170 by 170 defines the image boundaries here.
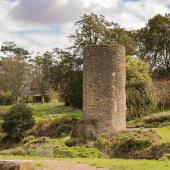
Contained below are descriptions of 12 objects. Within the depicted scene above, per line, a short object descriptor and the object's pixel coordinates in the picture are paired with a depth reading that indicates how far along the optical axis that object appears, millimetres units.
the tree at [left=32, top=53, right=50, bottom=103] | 76062
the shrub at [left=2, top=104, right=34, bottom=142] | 40656
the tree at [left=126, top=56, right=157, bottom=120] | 41488
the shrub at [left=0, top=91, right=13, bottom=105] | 69875
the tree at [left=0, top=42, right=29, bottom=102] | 71625
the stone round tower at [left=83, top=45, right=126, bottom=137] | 28484
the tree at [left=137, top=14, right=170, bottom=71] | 66000
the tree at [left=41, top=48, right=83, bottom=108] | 49531
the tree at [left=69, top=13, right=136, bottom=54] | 50219
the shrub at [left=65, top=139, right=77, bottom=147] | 27169
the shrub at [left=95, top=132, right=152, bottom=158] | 22578
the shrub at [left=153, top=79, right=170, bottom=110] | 47094
